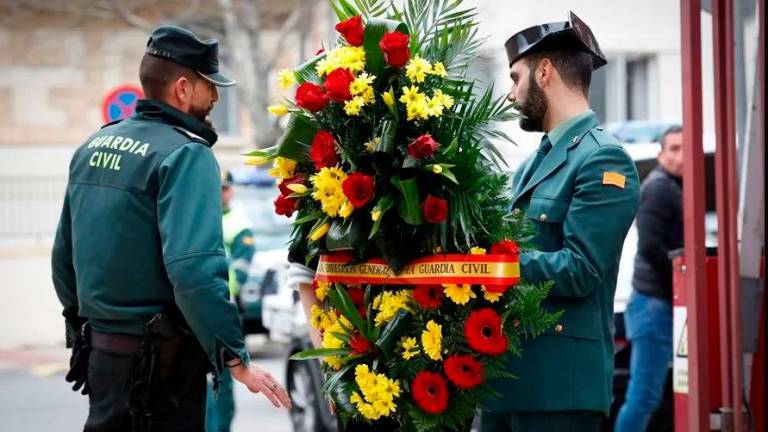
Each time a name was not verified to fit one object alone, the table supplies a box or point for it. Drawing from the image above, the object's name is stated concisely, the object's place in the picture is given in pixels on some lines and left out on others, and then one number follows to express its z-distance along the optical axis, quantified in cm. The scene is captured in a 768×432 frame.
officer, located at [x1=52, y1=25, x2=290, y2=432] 849
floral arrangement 730
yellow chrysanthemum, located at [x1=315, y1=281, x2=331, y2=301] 788
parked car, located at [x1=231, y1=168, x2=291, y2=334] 2502
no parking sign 2552
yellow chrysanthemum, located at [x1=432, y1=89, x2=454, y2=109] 735
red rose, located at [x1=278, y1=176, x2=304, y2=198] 787
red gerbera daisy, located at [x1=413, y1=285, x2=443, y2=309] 738
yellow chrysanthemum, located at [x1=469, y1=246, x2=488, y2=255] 730
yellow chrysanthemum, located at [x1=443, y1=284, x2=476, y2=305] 730
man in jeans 1444
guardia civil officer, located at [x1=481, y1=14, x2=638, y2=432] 764
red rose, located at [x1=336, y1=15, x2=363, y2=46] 758
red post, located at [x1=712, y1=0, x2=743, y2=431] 1066
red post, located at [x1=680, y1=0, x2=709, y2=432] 1011
